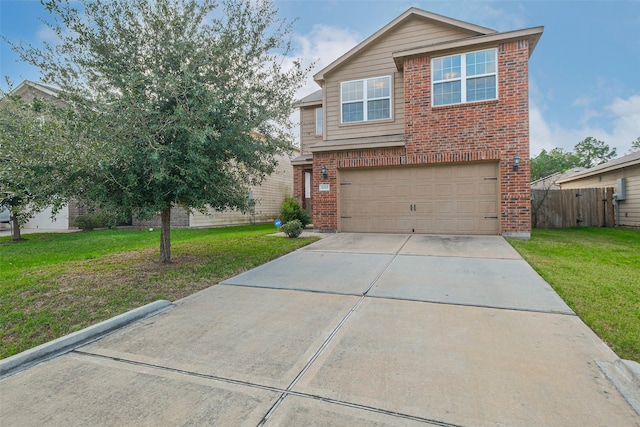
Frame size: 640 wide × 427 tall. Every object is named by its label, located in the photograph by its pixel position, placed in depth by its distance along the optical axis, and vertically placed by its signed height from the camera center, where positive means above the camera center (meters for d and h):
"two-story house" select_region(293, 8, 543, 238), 9.16 +2.41
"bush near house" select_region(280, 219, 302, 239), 9.92 -0.55
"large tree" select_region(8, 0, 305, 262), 4.89 +2.05
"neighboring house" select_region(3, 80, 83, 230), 15.93 -0.40
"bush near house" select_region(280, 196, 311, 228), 12.96 -0.08
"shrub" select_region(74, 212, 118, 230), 14.59 -0.55
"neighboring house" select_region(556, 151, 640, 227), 12.35 +1.10
